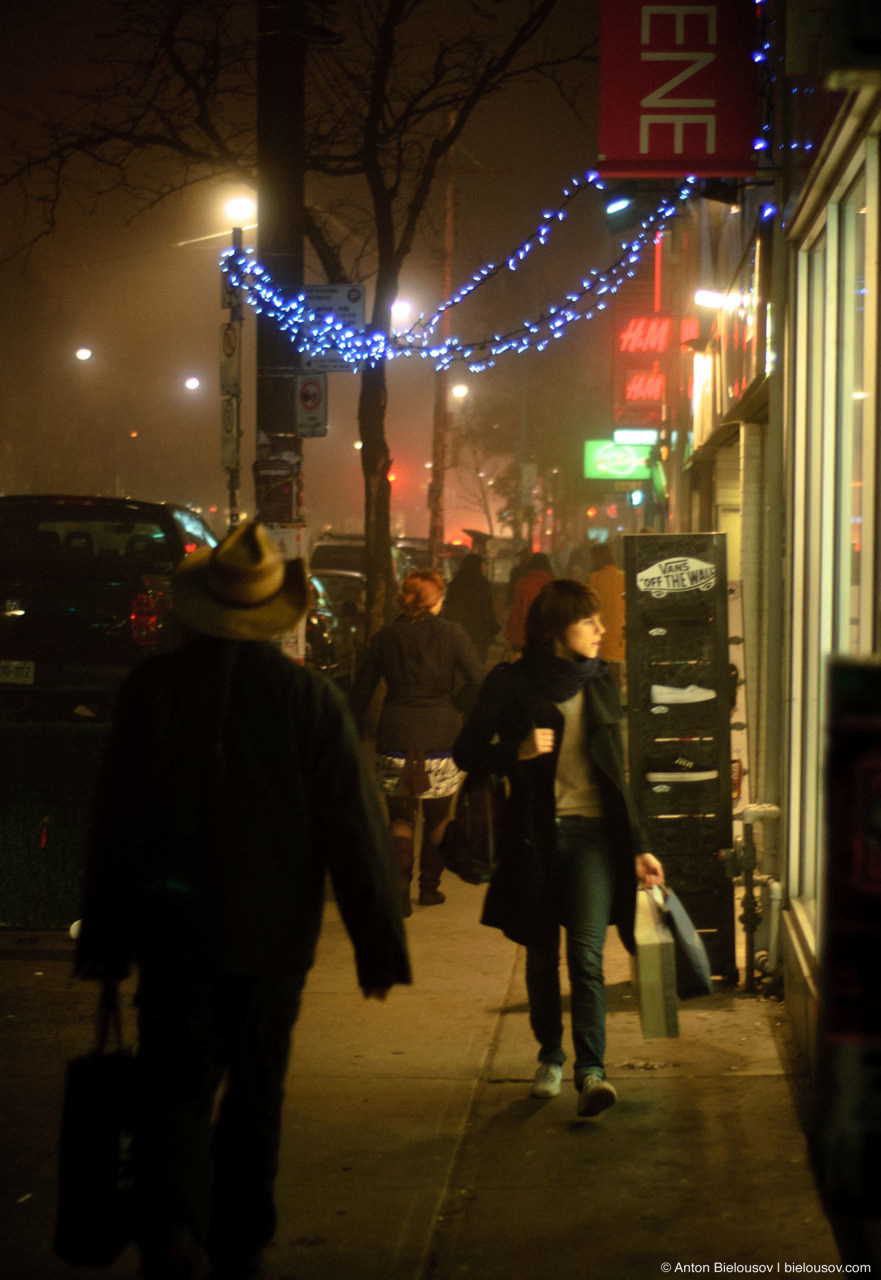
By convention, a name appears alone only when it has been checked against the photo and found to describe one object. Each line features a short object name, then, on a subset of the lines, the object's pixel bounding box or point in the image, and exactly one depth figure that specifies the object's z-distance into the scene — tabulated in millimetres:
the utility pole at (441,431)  27547
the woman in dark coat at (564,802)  5348
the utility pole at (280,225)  9773
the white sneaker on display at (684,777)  6824
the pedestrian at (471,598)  18344
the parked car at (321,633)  16391
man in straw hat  3486
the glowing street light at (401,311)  19859
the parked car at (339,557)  27719
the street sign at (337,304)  12188
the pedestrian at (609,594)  15727
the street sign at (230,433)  11219
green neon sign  35750
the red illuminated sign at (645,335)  26438
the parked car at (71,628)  10852
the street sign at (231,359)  11266
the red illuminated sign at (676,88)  8148
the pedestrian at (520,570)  18391
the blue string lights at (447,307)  10383
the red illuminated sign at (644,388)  27594
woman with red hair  8516
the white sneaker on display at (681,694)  6789
